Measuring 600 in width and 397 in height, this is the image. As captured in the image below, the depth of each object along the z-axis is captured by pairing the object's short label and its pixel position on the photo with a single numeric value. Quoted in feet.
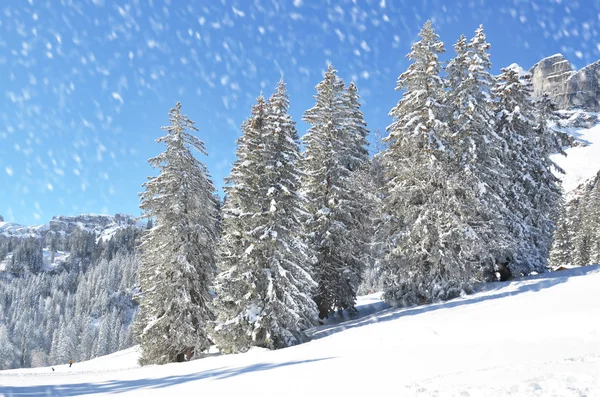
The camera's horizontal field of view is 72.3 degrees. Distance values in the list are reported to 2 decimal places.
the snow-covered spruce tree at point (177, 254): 68.44
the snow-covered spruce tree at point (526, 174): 79.92
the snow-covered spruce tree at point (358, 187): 81.05
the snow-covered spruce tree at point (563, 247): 185.46
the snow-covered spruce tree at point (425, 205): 66.59
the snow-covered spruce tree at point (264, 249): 58.85
